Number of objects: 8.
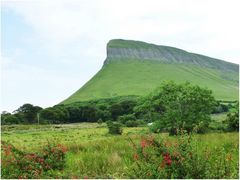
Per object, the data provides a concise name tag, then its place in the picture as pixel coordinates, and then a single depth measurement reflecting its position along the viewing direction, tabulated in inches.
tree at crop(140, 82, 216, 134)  1747.7
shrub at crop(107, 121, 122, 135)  2358.5
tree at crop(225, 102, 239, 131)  1479.3
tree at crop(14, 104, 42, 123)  4463.6
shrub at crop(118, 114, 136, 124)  4034.2
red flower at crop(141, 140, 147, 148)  444.5
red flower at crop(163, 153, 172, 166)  410.8
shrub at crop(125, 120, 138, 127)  3540.8
